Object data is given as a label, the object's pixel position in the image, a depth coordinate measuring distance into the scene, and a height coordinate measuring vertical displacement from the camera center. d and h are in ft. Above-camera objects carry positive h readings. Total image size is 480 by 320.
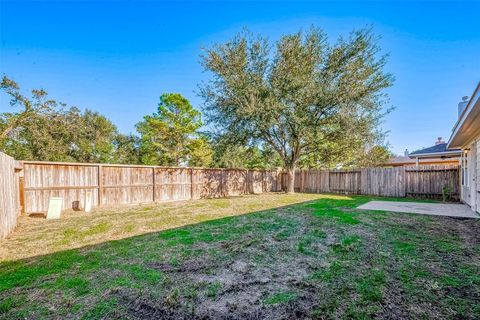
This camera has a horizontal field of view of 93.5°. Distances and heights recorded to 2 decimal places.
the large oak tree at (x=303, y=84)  34.58 +12.06
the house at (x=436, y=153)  39.42 +1.43
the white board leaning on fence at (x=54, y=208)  19.08 -3.85
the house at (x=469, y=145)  14.29 +1.67
